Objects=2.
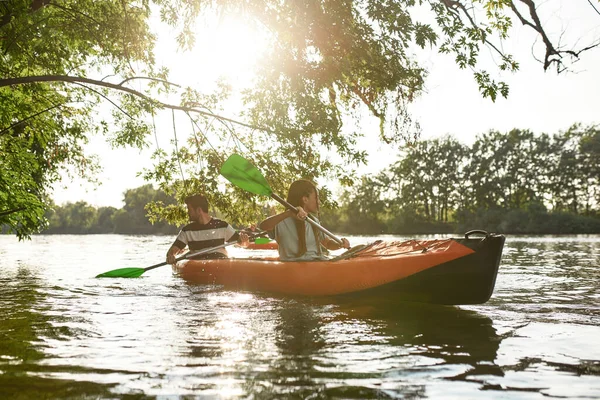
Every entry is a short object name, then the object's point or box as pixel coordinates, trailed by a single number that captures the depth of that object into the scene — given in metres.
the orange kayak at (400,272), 4.98
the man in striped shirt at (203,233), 7.32
